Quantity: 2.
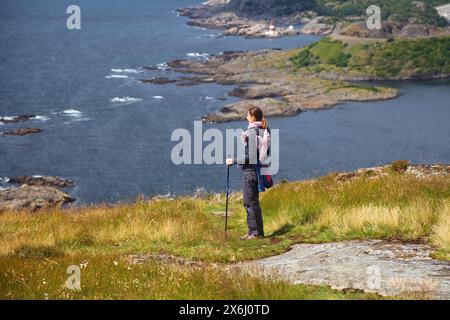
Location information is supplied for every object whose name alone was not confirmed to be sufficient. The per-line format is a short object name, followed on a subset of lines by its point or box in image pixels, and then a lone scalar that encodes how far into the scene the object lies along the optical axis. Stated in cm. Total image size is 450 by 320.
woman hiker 1355
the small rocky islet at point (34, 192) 6175
